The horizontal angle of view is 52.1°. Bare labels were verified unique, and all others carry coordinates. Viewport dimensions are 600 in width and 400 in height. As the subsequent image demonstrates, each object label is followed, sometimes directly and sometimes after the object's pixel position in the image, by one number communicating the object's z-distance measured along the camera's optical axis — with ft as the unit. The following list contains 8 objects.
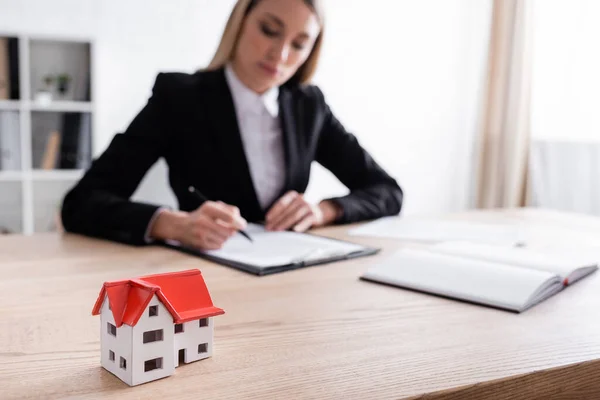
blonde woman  4.79
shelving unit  9.83
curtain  10.38
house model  1.67
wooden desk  1.75
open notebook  2.73
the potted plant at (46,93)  9.86
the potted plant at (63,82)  10.19
